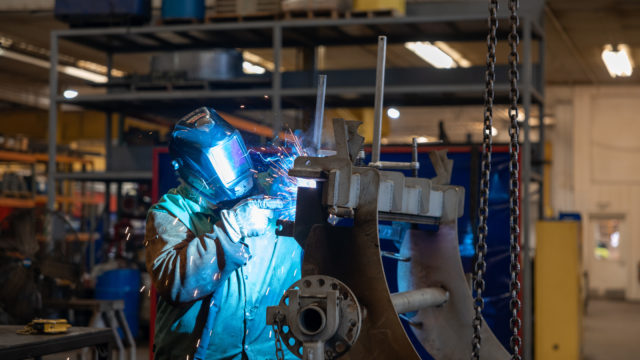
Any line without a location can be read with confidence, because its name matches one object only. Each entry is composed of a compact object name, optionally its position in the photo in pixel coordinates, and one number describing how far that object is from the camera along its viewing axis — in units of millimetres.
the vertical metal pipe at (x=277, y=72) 7945
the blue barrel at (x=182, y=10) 8352
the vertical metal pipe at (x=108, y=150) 8953
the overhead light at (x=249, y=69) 15630
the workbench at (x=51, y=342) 3635
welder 2586
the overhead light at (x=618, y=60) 14859
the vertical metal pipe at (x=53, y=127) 8367
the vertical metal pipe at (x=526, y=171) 6910
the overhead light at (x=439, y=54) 13929
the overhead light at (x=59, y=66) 16297
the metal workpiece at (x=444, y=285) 2898
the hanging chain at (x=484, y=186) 2201
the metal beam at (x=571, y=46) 12844
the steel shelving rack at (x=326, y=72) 7805
